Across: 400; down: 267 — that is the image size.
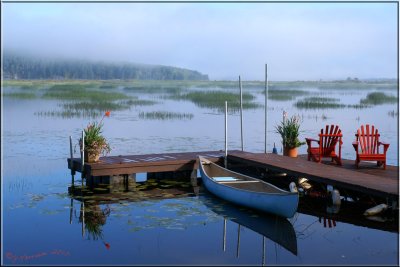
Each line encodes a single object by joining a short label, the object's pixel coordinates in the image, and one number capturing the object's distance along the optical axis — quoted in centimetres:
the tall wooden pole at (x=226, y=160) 1622
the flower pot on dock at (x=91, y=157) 1484
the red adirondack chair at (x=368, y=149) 1358
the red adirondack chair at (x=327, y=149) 1462
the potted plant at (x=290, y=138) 1608
